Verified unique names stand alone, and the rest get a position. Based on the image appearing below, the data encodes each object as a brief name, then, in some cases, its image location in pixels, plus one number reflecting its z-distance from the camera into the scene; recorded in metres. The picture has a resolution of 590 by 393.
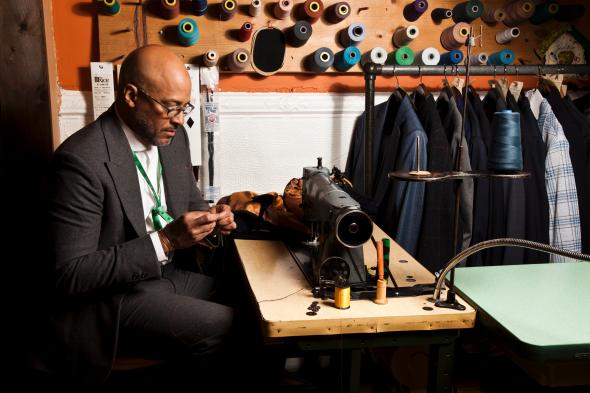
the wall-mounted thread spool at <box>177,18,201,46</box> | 2.68
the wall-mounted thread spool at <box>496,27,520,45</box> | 2.96
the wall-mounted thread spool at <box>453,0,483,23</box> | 2.88
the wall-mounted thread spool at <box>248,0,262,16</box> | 2.74
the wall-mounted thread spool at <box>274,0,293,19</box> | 2.74
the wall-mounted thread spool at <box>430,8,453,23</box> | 2.92
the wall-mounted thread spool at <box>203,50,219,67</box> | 2.74
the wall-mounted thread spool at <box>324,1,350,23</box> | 2.80
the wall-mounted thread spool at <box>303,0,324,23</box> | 2.77
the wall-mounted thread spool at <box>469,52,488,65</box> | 2.91
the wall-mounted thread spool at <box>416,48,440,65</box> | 2.87
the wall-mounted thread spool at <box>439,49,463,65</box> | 2.89
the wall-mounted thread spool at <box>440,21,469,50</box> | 2.87
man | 1.74
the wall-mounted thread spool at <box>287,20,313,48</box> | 2.75
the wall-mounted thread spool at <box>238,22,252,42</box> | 2.71
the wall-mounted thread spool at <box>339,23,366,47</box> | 2.81
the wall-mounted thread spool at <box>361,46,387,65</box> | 2.86
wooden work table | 1.45
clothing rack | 2.67
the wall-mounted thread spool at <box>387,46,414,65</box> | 2.88
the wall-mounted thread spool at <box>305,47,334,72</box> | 2.82
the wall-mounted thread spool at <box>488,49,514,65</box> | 2.90
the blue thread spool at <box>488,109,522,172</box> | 1.66
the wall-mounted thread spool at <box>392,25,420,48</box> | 2.85
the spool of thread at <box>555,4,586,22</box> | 3.04
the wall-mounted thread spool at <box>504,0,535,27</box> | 2.93
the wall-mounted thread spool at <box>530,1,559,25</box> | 2.96
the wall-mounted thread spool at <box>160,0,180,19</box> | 2.65
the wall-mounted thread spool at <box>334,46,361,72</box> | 2.83
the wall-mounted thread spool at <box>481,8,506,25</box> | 2.97
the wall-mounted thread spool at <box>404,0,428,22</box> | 2.84
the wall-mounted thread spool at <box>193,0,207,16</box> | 2.68
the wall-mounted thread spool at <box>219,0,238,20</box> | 2.70
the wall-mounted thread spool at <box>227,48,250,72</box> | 2.76
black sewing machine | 1.58
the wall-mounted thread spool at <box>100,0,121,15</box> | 2.62
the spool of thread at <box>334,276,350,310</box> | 1.52
